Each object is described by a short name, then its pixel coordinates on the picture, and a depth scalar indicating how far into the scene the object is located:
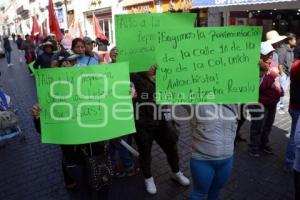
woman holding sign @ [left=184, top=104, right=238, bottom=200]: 2.75
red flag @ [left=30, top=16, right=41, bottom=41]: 14.10
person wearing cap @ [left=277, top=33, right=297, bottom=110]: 7.32
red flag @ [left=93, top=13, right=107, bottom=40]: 10.13
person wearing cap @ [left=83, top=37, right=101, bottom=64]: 4.85
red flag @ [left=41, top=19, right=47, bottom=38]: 14.31
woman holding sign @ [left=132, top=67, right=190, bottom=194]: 3.66
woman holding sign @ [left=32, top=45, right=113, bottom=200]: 2.95
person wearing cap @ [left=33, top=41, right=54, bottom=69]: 6.64
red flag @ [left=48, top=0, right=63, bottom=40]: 9.76
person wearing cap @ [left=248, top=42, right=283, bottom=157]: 4.34
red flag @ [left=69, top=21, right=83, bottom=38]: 10.15
